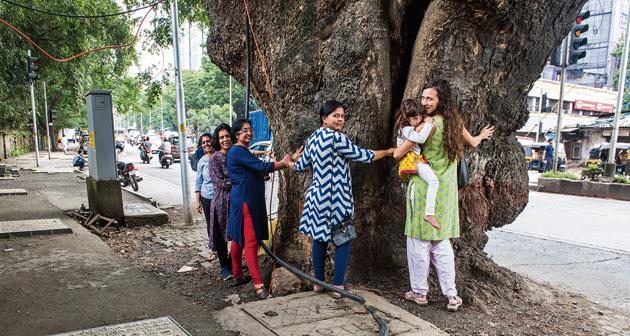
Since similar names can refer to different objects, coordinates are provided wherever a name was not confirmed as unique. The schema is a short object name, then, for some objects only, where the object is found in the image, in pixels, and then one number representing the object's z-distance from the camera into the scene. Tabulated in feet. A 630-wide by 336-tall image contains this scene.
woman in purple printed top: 14.58
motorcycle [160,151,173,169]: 67.92
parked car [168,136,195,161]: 74.27
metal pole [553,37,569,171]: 40.55
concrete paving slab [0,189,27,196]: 31.34
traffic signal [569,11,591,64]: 36.57
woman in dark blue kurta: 12.58
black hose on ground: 9.20
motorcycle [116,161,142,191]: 39.06
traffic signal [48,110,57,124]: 79.46
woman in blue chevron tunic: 10.82
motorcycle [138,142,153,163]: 78.38
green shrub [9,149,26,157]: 81.68
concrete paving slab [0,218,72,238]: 18.98
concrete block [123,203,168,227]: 23.59
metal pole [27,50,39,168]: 53.19
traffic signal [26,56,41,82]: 41.63
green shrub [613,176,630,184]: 41.80
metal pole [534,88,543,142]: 107.60
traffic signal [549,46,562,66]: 38.50
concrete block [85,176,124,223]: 22.97
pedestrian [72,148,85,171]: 53.57
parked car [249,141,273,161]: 40.97
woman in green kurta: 10.64
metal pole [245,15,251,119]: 14.54
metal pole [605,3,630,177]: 44.50
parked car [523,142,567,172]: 67.88
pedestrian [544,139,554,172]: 66.49
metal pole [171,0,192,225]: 23.99
